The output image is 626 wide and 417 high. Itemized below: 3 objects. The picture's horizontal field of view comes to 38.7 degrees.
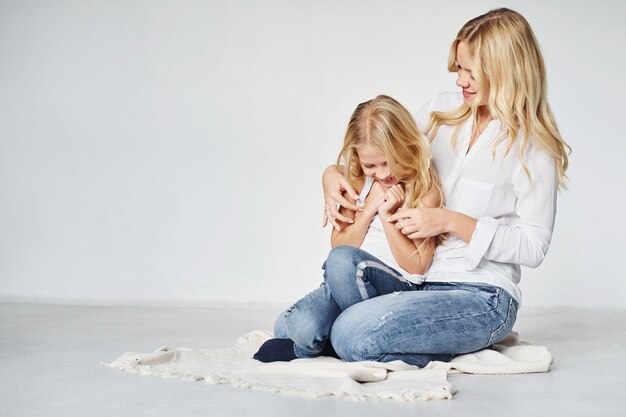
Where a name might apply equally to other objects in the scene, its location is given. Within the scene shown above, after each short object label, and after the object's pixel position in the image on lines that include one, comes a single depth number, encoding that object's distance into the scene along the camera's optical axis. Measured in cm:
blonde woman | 246
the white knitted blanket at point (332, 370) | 213
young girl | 254
